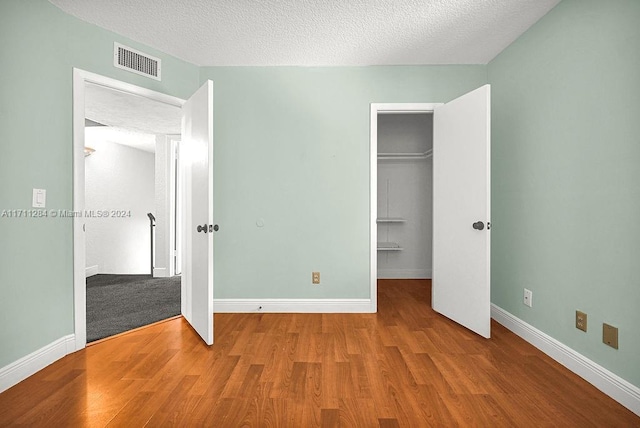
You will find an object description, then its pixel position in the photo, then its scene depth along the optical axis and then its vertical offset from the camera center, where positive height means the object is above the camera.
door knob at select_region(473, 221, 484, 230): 2.65 -0.10
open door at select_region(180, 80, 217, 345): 2.53 +0.00
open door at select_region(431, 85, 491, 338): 2.65 +0.02
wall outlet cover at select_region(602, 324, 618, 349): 1.86 -0.69
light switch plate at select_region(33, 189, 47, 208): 2.15 +0.08
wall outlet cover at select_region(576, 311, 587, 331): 2.08 -0.67
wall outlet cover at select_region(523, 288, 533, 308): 2.59 -0.66
